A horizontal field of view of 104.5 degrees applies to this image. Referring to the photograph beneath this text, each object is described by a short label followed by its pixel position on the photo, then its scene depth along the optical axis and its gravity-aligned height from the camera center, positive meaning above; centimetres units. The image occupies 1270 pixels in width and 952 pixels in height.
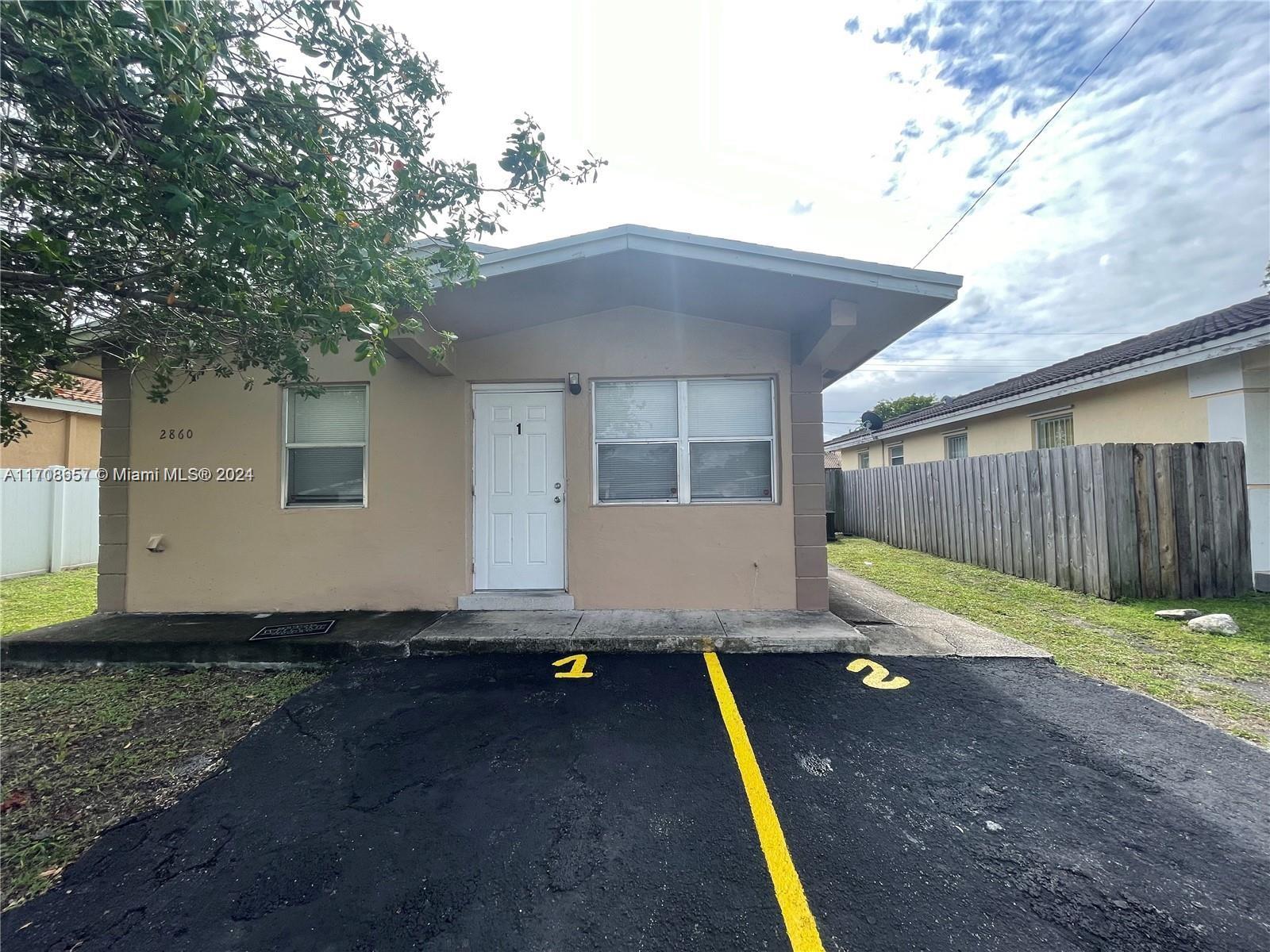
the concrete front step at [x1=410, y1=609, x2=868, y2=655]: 438 -128
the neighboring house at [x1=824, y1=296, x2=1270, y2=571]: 611 +149
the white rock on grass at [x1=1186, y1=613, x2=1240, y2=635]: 470 -134
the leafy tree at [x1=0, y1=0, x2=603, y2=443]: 207 +168
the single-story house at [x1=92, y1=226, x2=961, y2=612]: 534 +23
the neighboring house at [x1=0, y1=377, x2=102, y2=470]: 922 +142
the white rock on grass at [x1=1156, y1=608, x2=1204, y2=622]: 516 -135
